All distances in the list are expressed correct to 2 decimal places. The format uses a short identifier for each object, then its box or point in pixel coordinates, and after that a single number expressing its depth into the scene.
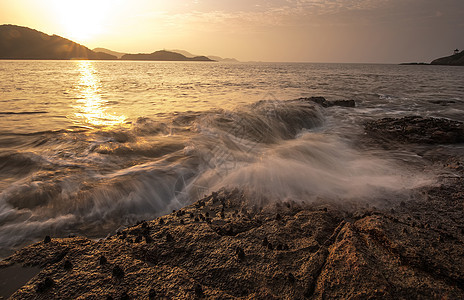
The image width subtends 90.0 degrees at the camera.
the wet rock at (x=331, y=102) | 18.58
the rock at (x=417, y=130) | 9.96
